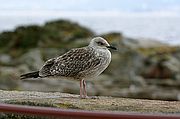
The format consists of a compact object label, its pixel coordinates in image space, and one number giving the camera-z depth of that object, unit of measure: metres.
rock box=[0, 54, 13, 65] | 30.71
